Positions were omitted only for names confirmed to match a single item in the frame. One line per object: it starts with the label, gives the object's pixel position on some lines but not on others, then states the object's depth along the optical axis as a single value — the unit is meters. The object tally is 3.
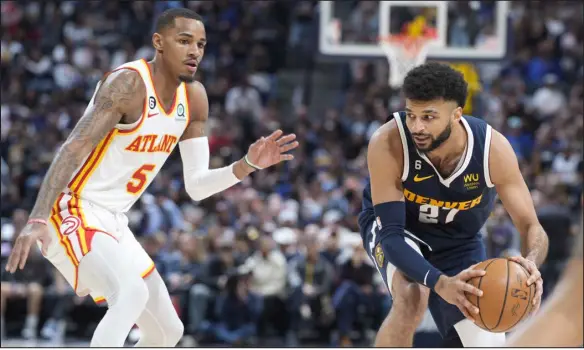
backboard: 13.16
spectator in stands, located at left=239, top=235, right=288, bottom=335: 11.89
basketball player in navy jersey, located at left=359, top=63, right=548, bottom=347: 5.42
